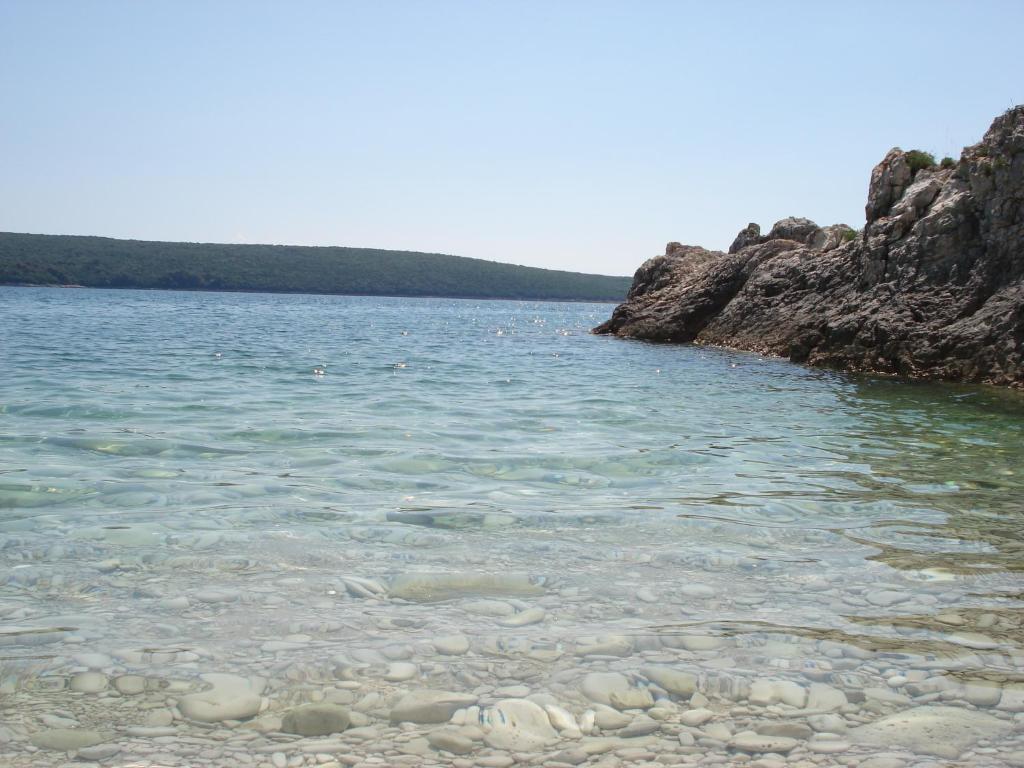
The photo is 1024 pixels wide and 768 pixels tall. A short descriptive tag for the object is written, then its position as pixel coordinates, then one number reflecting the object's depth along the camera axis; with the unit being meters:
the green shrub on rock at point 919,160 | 20.39
